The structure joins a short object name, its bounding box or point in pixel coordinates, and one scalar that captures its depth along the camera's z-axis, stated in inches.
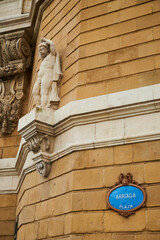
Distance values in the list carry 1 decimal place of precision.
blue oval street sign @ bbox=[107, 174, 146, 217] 218.7
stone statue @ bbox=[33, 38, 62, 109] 300.8
